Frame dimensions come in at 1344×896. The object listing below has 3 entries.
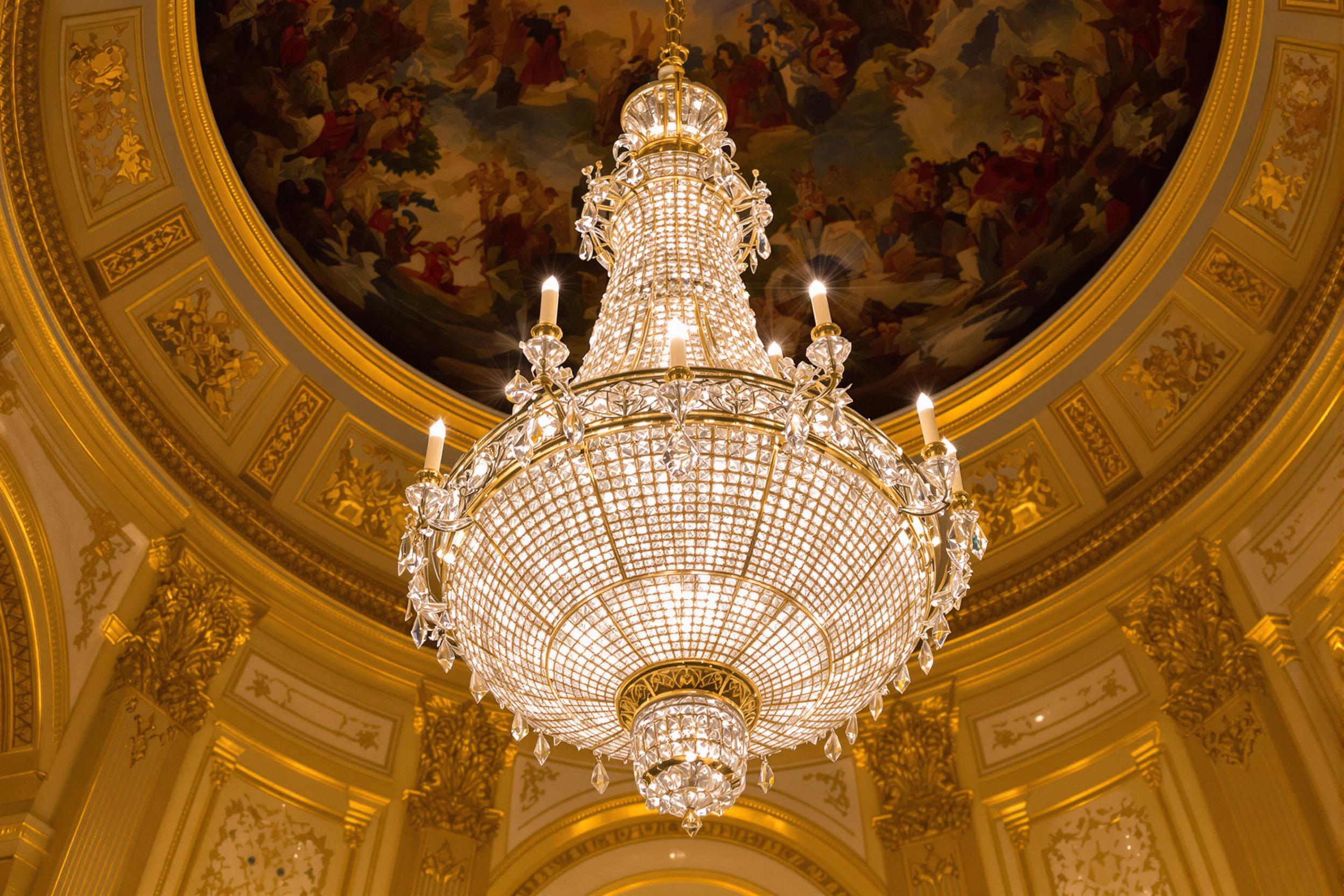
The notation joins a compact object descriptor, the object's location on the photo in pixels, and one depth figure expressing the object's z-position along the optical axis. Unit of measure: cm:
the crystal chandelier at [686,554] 479
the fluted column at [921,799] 920
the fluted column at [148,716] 770
